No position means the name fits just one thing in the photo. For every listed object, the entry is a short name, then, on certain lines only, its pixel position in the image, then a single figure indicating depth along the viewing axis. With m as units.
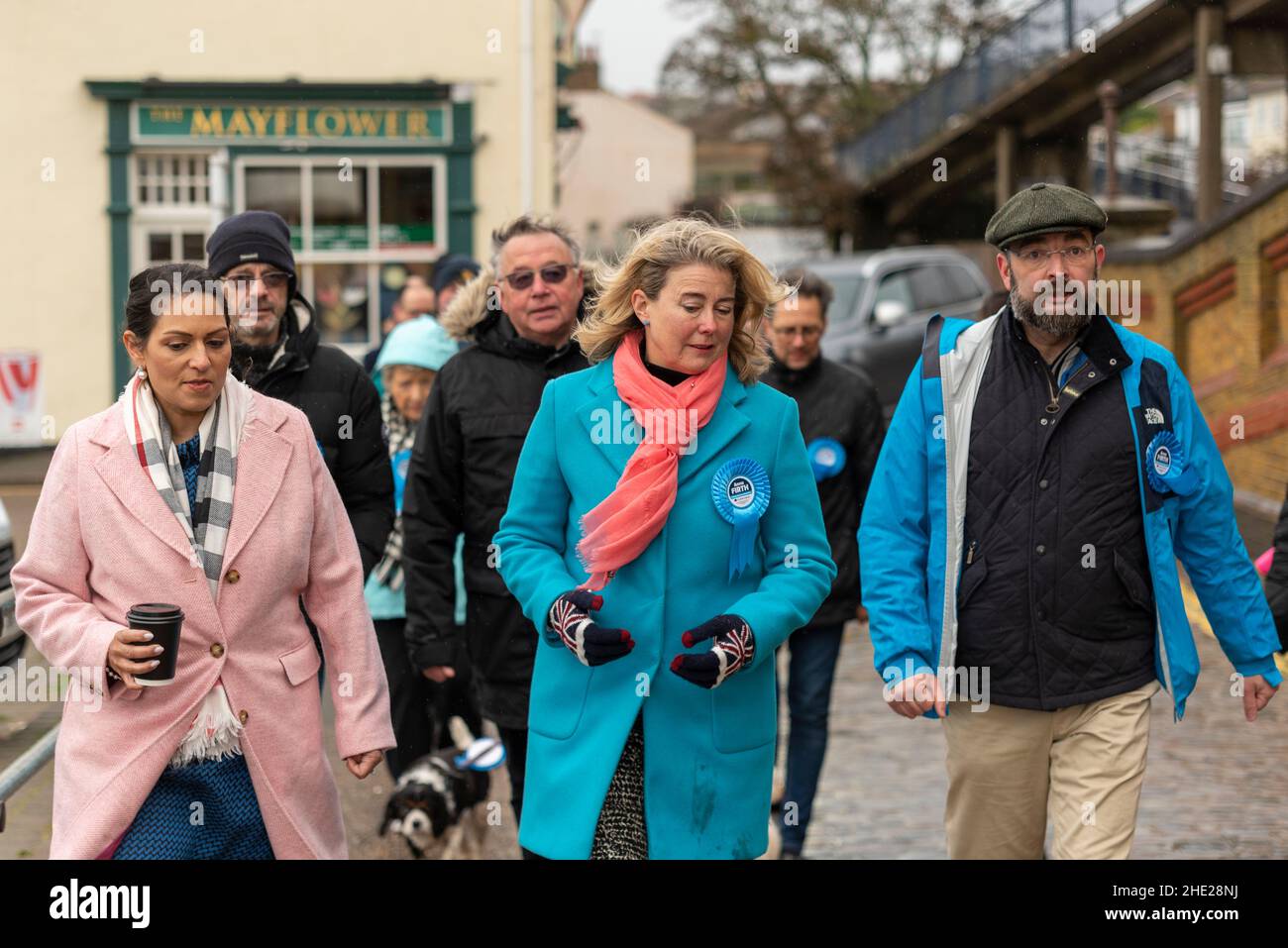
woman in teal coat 3.93
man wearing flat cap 4.28
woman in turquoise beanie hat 6.25
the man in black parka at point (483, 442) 4.99
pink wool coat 3.73
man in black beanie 5.01
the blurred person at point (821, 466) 6.43
